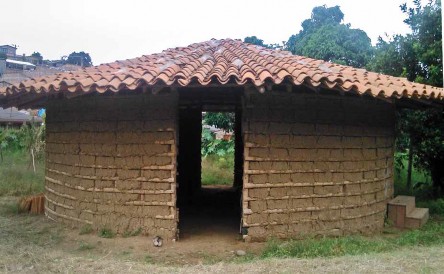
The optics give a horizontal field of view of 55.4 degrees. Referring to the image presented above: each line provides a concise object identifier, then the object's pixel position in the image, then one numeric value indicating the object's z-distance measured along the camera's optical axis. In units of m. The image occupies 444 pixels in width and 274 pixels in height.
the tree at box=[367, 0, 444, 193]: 10.67
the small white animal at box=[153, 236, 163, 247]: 6.55
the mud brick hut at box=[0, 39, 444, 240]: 6.39
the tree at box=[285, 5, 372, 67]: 20.28
